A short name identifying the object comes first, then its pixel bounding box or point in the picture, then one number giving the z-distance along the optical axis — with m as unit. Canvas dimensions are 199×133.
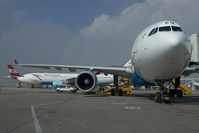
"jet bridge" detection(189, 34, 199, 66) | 10.84
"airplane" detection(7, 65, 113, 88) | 48.19
